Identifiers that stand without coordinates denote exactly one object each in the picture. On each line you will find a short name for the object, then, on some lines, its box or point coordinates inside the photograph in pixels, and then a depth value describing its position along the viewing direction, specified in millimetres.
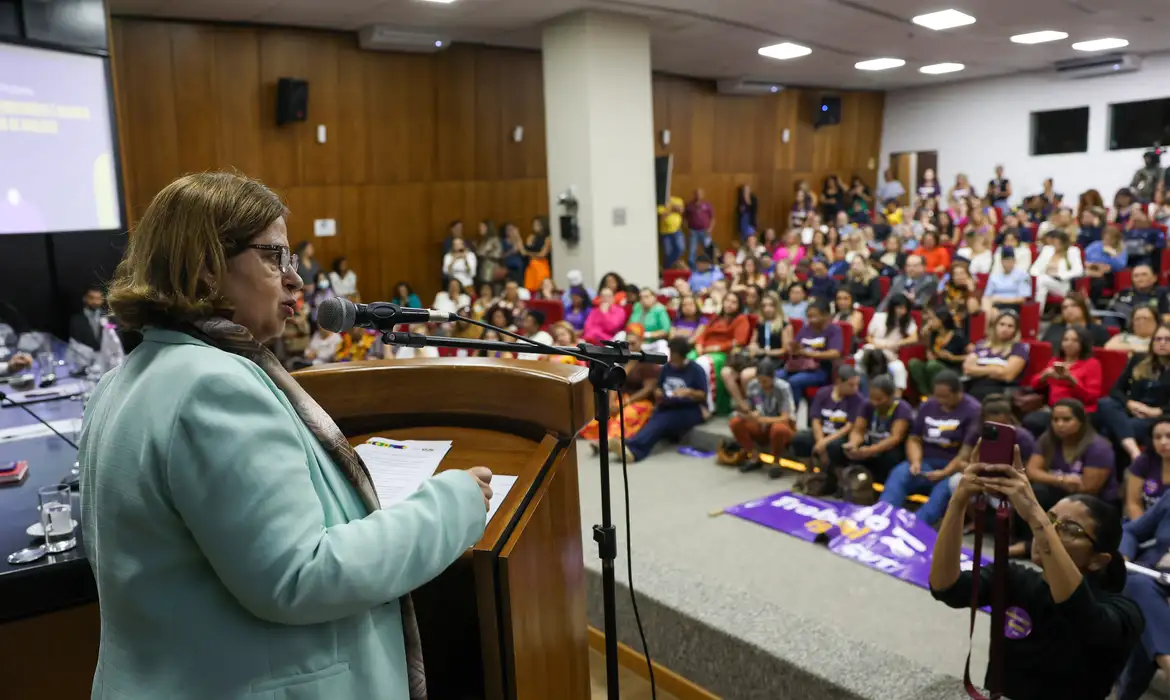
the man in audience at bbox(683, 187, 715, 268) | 12688
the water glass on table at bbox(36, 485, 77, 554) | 1531
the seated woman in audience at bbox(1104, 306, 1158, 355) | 4965
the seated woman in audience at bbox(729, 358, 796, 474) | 5188
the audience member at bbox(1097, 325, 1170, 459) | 4074
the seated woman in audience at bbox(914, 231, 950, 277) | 8844
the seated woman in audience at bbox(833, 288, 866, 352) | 6590
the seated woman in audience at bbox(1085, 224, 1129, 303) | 7434
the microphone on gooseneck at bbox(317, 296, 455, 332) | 1251
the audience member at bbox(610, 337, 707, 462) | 5773
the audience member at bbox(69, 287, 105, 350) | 6105
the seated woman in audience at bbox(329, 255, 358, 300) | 9219
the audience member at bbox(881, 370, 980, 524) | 4352
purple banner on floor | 3727
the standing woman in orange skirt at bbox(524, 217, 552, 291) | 9711
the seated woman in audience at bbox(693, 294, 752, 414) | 6098
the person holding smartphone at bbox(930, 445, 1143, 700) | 1912
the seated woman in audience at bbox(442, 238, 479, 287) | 9697
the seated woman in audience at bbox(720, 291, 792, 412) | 5758
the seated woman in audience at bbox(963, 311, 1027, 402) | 5090
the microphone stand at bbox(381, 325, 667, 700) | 1394
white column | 8641
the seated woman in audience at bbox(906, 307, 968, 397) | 5547
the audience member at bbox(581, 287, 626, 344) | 7383
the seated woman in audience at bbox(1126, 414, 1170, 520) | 3494
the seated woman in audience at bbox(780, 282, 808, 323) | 7395
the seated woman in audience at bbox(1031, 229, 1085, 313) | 7398
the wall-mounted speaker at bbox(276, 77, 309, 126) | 8977
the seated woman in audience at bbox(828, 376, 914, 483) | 4574
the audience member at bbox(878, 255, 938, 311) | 7266
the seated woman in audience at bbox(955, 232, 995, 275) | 8375
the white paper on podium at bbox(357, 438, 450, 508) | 1284
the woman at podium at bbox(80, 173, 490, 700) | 859
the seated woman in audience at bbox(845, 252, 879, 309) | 7853
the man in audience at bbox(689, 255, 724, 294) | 9750
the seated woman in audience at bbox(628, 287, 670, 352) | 7086
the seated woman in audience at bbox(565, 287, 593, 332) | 7902
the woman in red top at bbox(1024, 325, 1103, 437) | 4641
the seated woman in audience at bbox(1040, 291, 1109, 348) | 5402
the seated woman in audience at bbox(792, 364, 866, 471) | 4816
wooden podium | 1137
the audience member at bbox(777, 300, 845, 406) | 5812
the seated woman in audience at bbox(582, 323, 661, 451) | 5869
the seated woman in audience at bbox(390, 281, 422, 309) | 8773
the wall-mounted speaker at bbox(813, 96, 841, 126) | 14820
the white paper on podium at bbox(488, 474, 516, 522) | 1225
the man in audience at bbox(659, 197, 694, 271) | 11539
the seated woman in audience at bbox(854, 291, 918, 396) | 6082
